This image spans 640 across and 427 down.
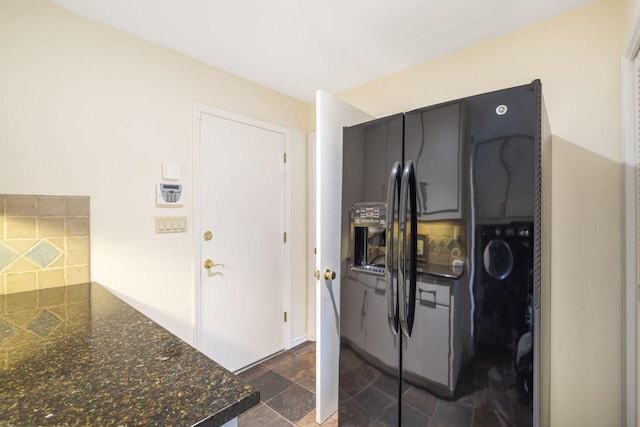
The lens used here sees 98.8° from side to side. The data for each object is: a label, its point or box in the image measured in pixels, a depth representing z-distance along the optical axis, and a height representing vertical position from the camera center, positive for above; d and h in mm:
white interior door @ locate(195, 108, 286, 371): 1993 -228
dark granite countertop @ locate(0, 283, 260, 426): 524 -389
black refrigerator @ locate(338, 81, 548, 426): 1000 -209
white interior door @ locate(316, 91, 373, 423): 1600 -171
